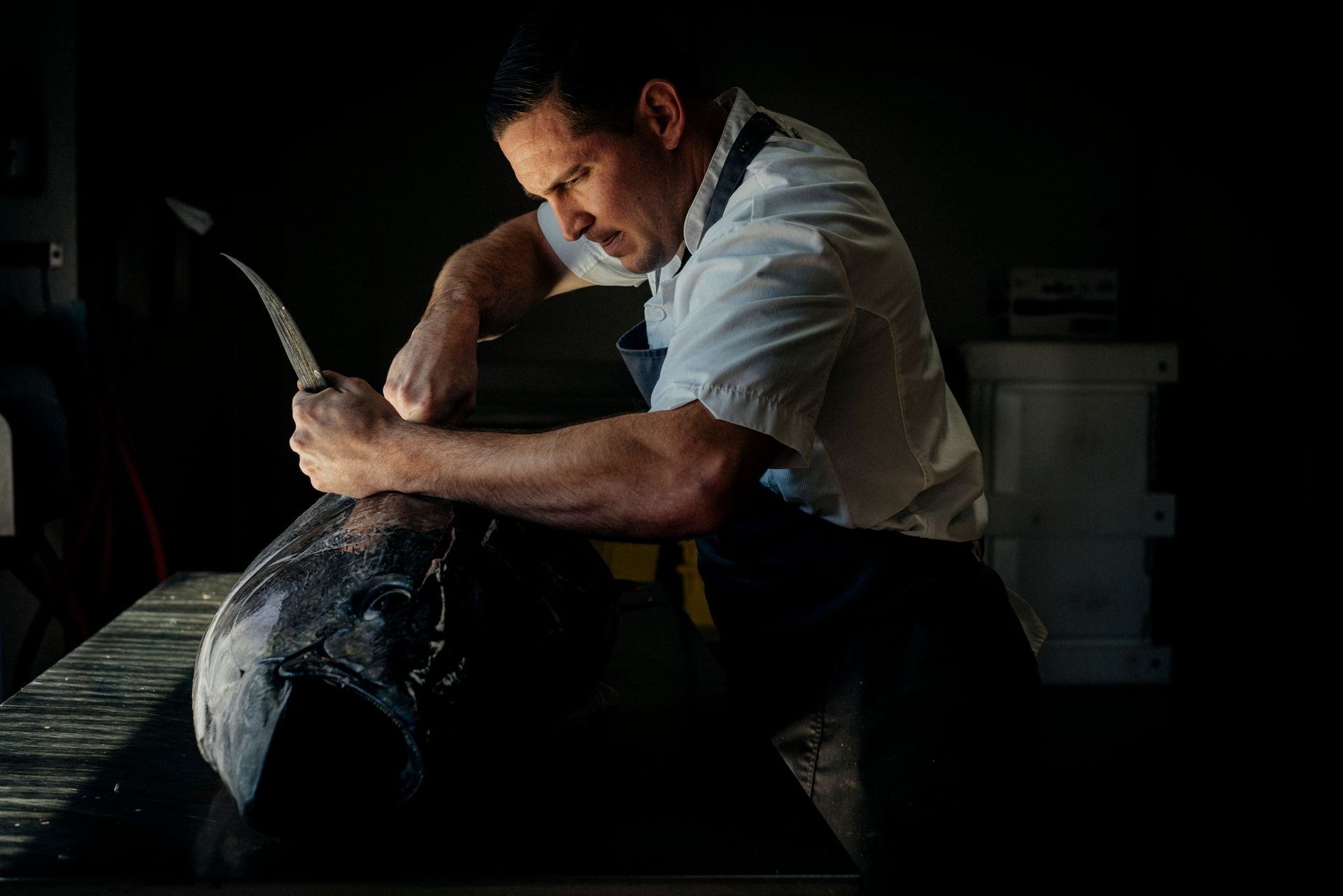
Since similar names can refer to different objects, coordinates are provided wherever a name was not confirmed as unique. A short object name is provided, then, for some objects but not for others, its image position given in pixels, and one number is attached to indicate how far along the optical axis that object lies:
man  1.14
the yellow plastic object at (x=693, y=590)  3.56
